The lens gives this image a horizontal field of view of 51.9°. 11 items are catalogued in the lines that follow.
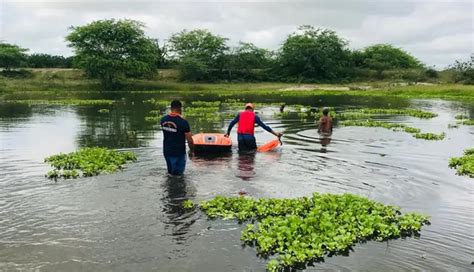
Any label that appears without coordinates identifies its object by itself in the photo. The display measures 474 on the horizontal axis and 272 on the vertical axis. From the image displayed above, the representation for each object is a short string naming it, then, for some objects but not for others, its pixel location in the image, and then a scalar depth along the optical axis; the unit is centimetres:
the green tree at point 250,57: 10119
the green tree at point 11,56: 9412
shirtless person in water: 2741
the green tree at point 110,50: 8494
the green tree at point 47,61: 10639
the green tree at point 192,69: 9394
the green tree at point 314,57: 9931
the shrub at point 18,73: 9279
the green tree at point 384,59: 10499
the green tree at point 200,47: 10050
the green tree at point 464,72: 8350
